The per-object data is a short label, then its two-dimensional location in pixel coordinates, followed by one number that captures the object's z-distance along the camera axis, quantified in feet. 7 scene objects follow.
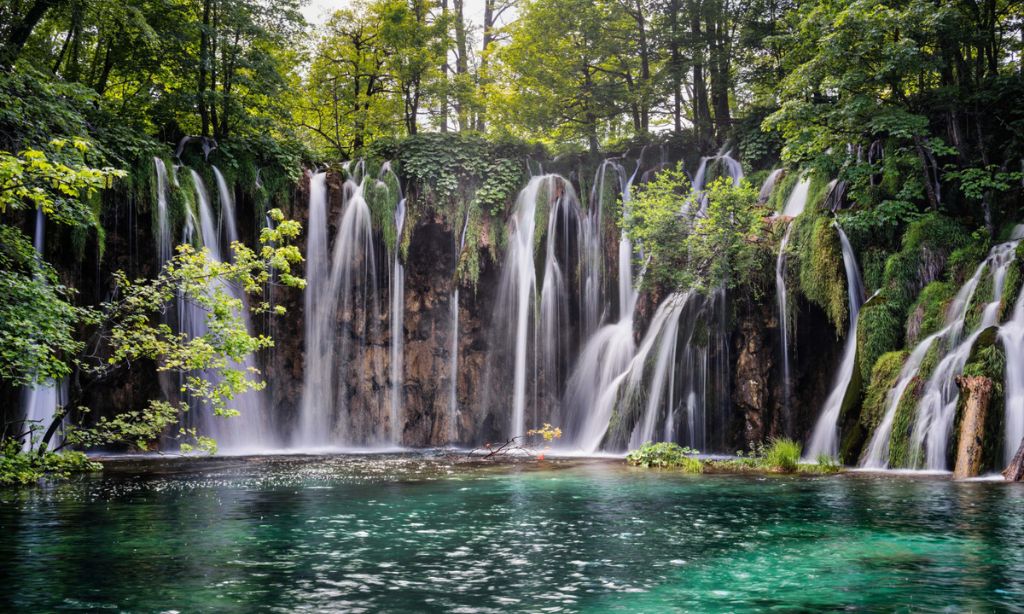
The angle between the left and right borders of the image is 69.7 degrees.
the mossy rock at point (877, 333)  50.08
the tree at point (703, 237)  59.98
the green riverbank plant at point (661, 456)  50.14
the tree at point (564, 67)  83.97
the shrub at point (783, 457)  45.32
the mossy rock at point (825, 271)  54.70
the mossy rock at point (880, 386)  46.38
